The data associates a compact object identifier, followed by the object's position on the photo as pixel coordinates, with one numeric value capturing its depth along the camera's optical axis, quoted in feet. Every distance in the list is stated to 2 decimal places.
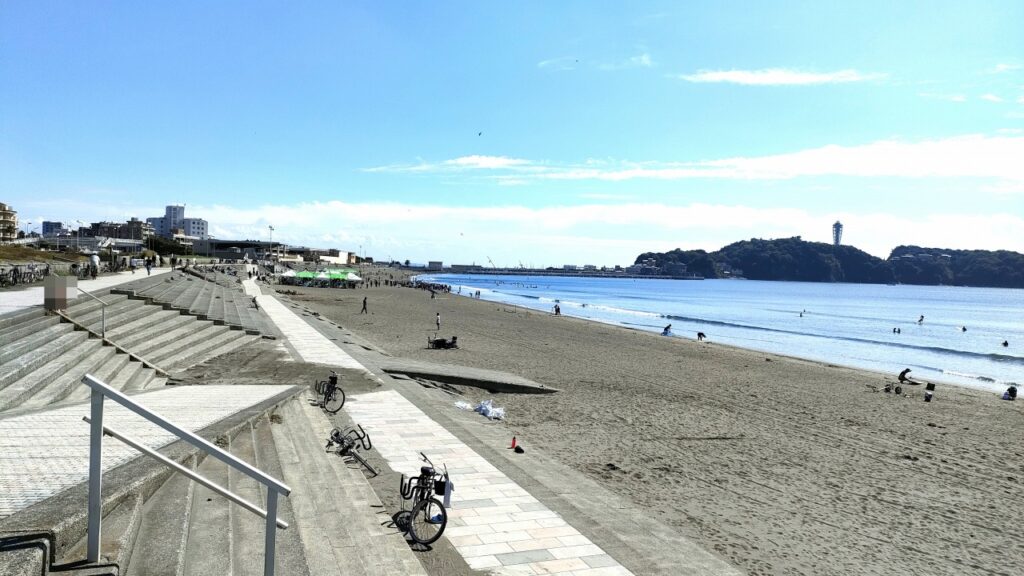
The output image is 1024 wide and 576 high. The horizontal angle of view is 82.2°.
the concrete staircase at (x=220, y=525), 11.62
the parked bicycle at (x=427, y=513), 20.81
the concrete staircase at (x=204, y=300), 61.31
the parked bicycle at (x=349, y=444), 27.86
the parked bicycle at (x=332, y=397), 37.91
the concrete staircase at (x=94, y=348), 27.58
